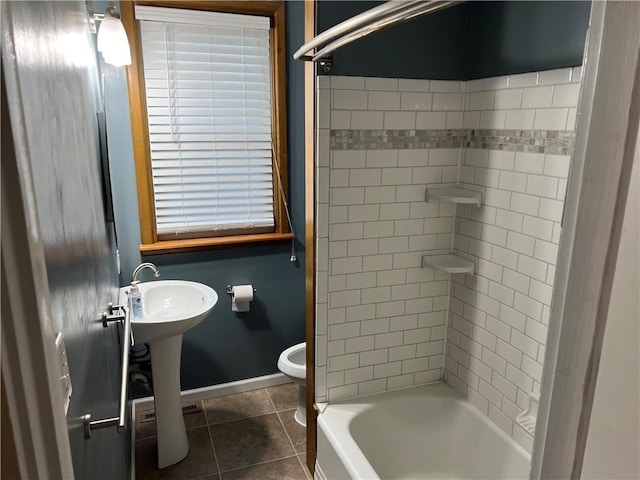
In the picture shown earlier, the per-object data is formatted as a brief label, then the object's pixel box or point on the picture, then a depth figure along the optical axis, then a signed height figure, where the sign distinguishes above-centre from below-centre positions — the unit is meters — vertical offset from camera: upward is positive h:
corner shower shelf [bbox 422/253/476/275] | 1.97 -0.54
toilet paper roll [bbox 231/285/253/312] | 2.80 -0.96
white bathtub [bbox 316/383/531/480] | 1.93 -1.30
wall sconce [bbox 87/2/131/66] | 1.94 +0.41
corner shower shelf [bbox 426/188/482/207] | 1.90 -0.24
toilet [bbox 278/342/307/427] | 2.52 -1.29
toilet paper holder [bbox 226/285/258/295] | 2.83 -0.93
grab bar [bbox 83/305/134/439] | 0.89 -0.61
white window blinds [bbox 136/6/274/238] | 2.52 +0.10
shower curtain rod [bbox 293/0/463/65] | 1.07 +0.31
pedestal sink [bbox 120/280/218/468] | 2.09 -0.93
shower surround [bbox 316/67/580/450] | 1.68 -0.39
